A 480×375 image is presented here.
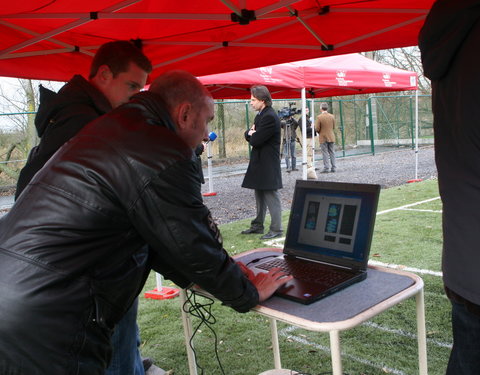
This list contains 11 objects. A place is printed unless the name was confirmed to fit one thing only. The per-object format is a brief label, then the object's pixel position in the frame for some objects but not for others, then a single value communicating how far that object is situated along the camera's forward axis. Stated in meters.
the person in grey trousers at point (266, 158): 6.23
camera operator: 14.63
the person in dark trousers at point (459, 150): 1.37
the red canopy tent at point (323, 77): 6.79
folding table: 1.48
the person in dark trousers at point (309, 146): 11.35
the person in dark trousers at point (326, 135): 14.41
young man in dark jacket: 2.09
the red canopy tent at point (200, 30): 2.85
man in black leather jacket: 1.34
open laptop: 1.84
